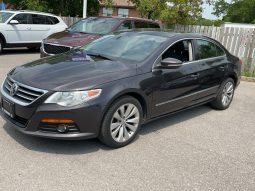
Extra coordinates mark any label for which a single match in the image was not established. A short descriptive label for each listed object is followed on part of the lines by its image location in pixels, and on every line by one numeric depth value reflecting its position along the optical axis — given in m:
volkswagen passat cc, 3.81
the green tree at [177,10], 13.14
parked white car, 11.70
